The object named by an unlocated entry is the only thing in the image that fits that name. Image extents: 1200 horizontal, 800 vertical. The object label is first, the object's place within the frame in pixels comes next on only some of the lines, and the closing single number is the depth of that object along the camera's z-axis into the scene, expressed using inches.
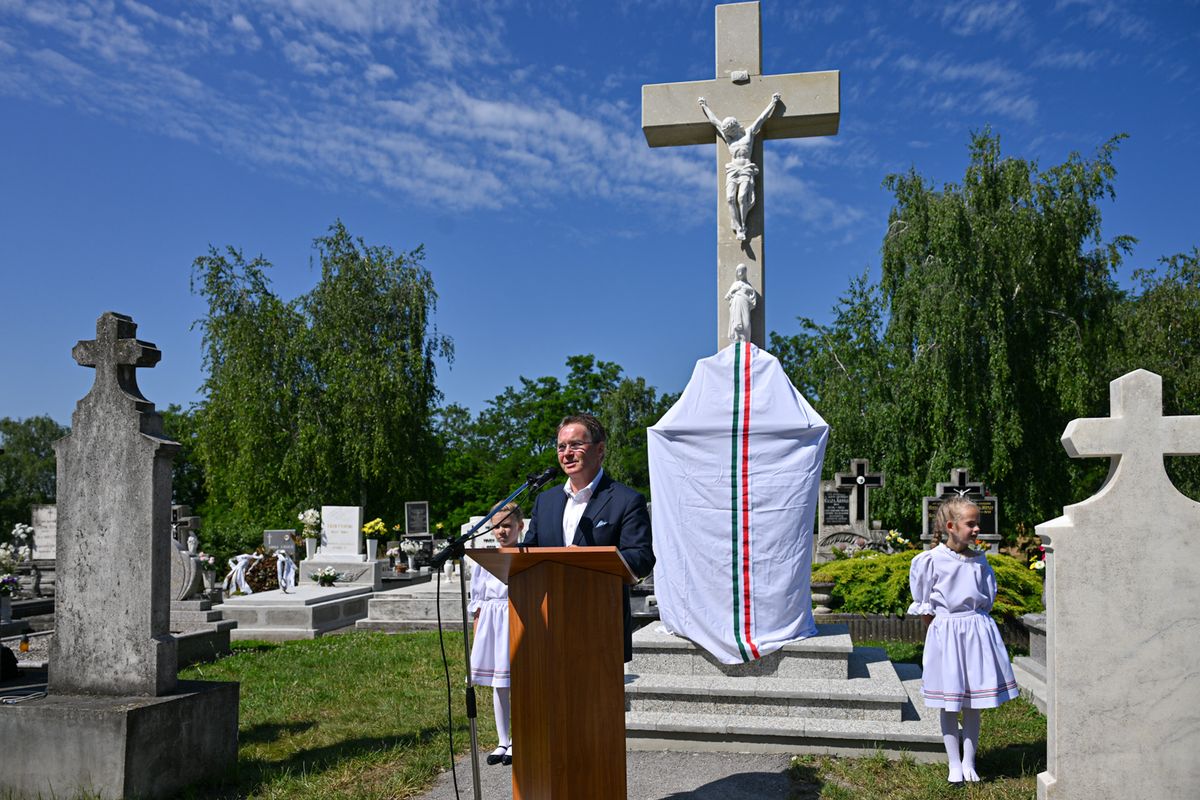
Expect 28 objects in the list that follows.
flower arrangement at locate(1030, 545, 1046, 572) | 479.0
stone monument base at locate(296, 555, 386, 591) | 717.9
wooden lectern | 151.9
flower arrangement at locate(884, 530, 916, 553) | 632.4
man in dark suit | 180.2
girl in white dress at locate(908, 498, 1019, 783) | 223.0
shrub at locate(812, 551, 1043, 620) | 427.8
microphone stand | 143.6
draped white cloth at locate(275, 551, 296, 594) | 642.5
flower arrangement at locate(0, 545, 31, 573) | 508.4
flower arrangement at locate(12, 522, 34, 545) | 666.8
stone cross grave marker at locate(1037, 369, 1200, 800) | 149.6
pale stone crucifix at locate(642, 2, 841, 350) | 315.0
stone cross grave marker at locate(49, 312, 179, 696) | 215.3
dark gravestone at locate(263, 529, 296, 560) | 882.8
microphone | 147.2
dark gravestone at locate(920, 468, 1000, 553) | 627.8
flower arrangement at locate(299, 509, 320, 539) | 826.2
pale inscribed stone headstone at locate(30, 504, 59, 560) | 867.4
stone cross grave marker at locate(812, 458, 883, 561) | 666.8
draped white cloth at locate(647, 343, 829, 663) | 266.2
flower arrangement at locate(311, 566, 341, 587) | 650.8
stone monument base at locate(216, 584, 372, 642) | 546.6
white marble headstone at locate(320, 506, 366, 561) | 758.5
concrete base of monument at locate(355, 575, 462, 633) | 551.8
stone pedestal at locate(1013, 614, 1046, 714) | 301.6
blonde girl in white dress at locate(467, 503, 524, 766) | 248.7
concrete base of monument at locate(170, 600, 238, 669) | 417.4
